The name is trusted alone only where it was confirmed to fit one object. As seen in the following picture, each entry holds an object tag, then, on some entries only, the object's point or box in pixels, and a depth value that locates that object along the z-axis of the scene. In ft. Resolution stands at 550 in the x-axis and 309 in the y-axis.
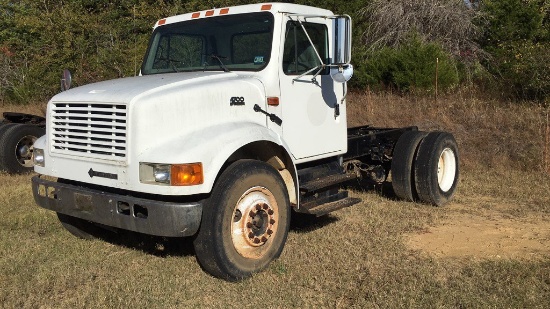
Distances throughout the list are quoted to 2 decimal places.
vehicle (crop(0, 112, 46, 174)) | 31.19
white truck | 13.02
